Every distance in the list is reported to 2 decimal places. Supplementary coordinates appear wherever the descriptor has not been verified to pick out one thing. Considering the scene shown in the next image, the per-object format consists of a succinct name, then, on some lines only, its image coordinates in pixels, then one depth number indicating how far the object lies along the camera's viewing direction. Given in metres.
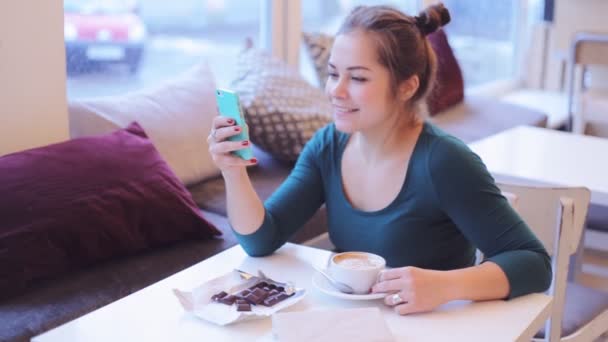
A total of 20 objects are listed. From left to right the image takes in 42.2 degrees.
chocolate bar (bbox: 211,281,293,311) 1.24
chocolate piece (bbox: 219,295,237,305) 1.24
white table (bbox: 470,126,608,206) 2.22
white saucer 1.26
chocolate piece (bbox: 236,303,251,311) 1.21
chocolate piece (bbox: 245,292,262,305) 1.24
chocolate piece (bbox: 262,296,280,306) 1.24
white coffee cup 1.28
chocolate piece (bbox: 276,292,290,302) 1.26
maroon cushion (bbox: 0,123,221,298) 1.70
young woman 1.41
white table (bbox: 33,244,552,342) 1.17
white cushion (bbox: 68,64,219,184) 2.21
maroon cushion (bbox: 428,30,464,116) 3.65
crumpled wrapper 1.20
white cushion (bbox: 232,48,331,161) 2.61
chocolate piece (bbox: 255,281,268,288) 1.31
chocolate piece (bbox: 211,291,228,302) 1.26
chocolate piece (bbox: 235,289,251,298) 1.26
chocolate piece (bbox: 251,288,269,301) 1.26
